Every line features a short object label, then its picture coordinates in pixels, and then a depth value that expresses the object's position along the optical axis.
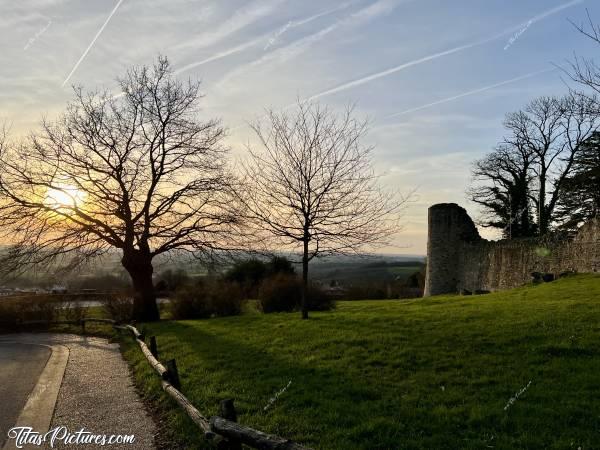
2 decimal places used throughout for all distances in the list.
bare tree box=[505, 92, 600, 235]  39.94
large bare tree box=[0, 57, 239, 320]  22.09
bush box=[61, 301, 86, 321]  27.09
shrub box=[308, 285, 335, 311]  24.16
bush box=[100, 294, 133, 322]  25.95
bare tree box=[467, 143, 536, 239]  43.69
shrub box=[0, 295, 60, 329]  25.87
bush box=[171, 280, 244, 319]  25.14
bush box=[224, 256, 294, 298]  36.84
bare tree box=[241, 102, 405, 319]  17.58
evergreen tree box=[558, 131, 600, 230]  38.69
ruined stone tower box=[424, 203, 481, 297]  35.41
